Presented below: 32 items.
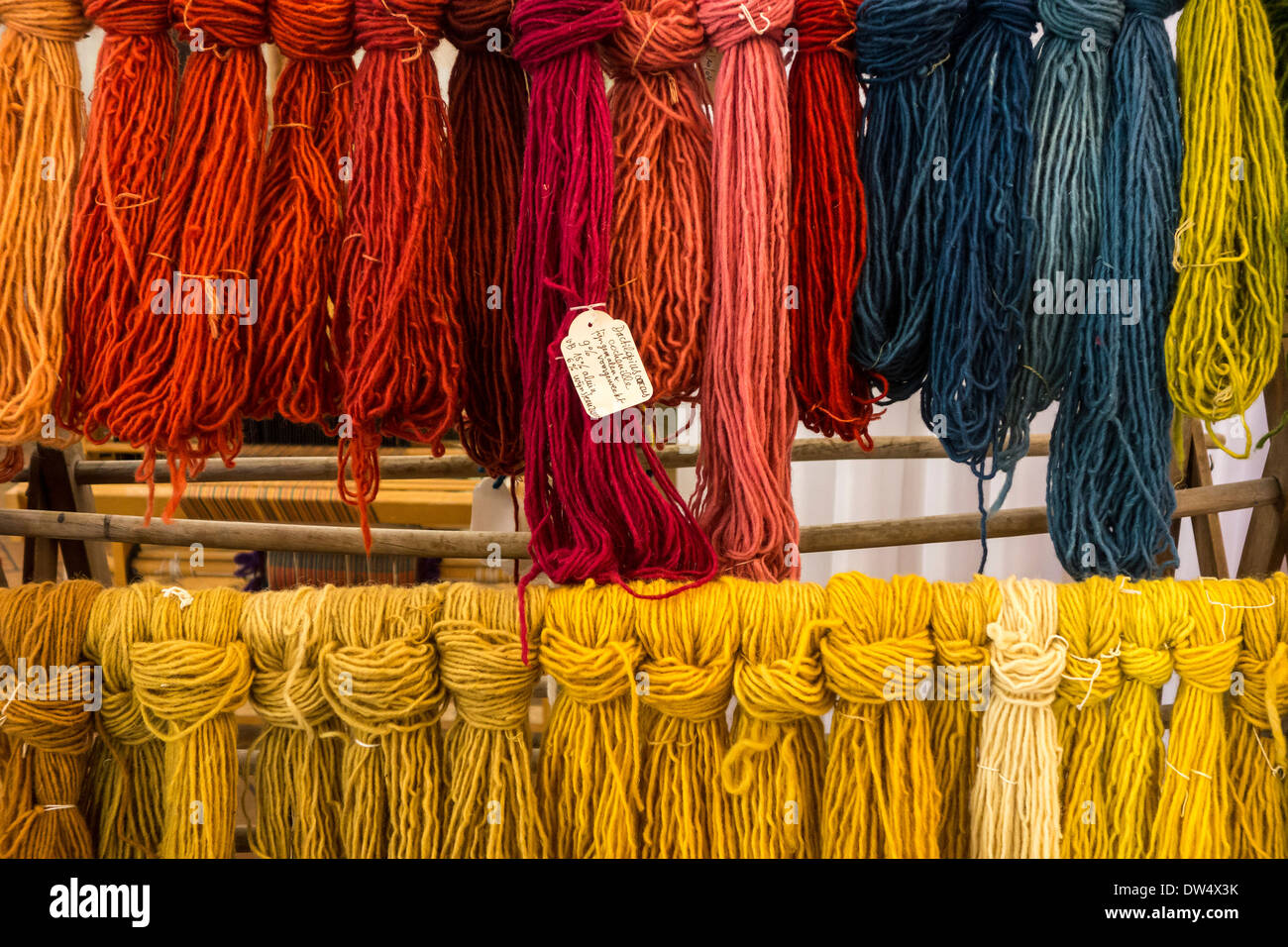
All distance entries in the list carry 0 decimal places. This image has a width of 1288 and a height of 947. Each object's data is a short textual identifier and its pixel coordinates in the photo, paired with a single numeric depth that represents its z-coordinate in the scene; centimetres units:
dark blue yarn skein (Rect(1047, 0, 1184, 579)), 89
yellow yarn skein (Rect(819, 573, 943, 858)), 87
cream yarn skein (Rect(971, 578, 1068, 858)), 87
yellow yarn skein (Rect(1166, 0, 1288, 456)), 87
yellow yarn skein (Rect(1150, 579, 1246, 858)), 89
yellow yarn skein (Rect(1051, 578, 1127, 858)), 89
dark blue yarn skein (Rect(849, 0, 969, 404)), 88
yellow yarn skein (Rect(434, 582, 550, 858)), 88
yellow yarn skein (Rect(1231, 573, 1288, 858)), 91
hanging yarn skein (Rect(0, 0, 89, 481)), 86
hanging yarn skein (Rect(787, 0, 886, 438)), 90
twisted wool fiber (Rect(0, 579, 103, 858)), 86
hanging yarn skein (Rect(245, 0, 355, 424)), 87
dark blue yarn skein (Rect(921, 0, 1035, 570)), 88
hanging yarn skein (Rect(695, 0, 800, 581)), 87
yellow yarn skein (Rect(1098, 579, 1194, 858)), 89
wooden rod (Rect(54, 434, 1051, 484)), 140
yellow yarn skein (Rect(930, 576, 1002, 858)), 89
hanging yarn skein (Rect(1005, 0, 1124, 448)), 88
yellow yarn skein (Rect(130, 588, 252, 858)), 86
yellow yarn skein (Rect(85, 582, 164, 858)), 88
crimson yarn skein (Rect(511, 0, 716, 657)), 83
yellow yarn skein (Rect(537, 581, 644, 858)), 86
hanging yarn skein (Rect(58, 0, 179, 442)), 86
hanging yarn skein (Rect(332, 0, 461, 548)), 86
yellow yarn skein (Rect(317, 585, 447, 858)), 87
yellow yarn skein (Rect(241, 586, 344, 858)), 89
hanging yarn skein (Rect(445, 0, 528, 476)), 92
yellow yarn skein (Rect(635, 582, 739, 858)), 86
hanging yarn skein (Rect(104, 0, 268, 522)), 85
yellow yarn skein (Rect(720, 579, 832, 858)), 86
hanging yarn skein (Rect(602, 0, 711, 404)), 88
